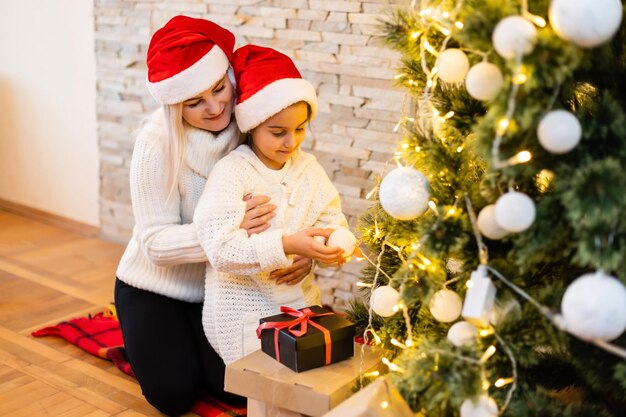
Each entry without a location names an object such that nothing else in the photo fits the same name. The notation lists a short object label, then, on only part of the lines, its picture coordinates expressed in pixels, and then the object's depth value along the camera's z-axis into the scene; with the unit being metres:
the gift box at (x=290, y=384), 1.52
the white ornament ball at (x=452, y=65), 1.28
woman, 1.81
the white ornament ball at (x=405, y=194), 1.32
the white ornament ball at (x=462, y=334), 1.28
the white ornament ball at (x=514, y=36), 1.11
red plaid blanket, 2.22
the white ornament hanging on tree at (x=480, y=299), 1.22
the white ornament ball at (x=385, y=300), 1.46
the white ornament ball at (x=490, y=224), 1.25
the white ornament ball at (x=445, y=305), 1.34
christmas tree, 1.10
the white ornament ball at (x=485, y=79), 1.20
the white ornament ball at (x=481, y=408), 1.23
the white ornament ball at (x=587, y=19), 1.06
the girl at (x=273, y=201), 1.71
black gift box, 1.58
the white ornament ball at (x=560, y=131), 1.11
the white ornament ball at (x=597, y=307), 1.08
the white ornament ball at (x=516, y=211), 1.15
